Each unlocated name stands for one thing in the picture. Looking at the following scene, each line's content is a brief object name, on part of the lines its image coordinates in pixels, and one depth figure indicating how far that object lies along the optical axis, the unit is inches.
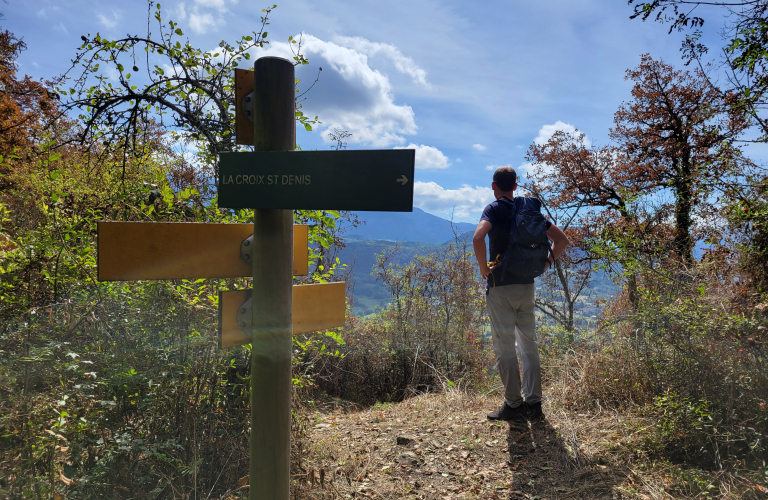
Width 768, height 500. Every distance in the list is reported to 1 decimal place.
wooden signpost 59.6
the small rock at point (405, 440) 145.9
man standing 151.6
